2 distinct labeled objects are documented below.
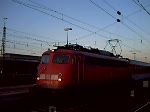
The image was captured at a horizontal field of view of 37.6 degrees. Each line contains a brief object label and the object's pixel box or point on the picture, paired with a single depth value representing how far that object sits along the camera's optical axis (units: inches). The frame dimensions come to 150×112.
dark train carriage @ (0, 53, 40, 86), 1031.6
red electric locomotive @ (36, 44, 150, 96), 504.4
